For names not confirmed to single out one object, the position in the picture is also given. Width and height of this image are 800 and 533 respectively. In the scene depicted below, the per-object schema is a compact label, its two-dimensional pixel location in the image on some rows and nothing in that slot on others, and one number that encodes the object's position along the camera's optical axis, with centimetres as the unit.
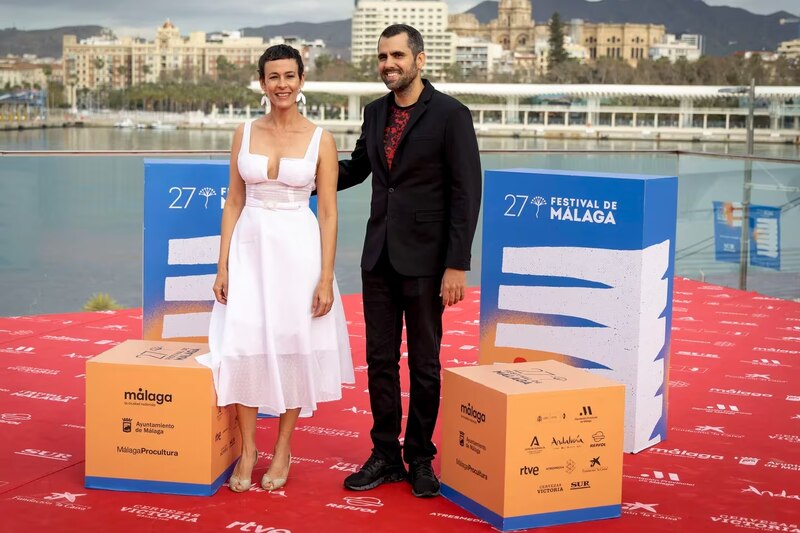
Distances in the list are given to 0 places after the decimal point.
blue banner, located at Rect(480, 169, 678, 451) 325
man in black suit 272
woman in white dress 275
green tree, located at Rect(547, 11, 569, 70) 10000
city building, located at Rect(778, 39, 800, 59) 10082
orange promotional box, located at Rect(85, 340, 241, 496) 275
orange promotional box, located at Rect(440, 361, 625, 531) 254
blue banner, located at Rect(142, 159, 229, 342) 362
